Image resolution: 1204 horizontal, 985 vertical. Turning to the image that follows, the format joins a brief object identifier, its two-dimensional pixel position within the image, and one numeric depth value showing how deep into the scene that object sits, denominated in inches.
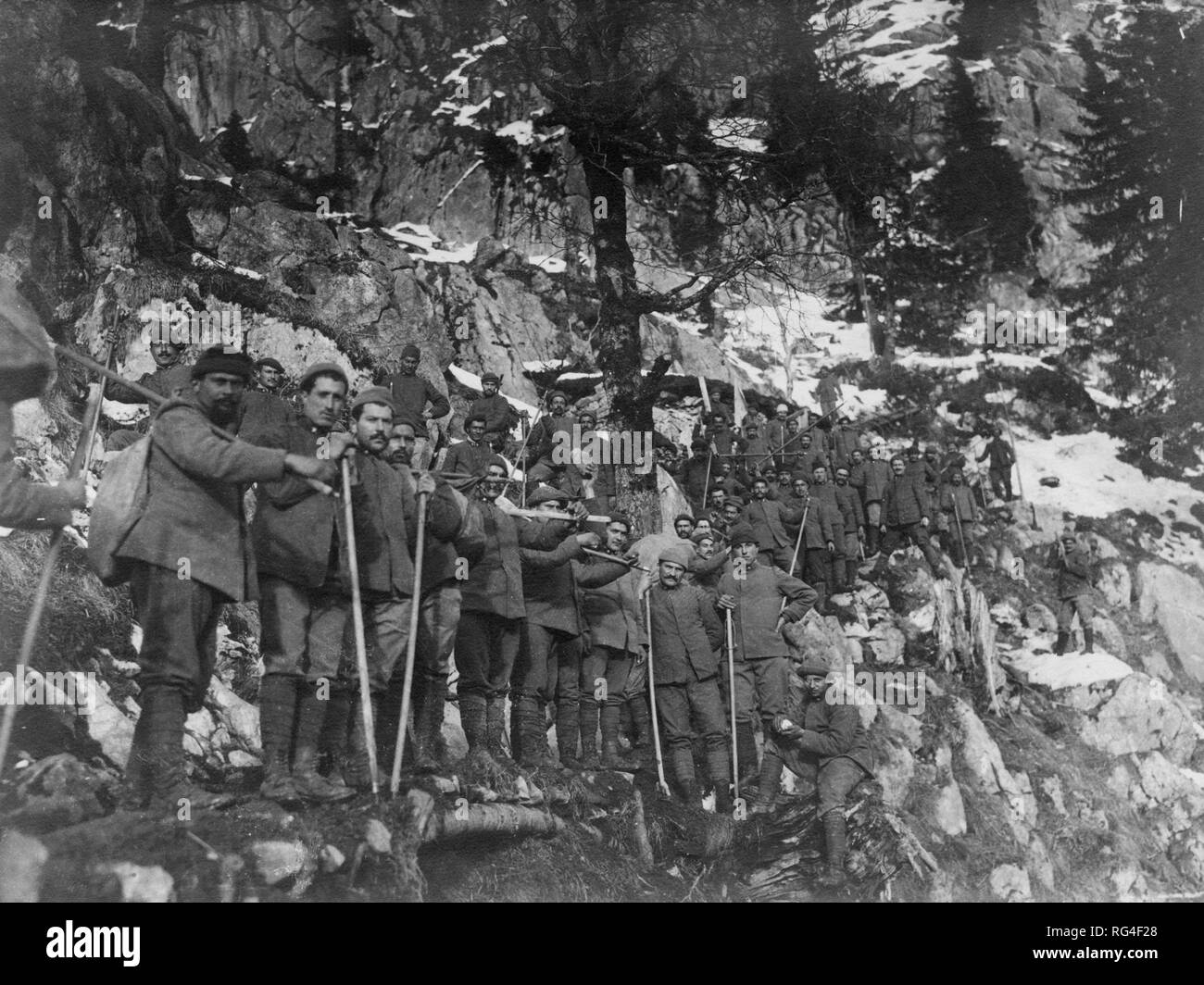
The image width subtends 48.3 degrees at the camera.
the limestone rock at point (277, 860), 241.6
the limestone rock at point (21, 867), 241.1
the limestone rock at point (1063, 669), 419.8
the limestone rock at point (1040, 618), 436.1
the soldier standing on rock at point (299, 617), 254.8
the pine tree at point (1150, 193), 433.7
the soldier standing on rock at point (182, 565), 240.4
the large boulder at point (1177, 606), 416.5
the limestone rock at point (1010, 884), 356.2
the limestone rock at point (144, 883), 233.0
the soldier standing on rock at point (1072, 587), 436.1
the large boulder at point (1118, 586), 431.2
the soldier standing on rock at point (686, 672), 347.6
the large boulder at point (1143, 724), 399.5
